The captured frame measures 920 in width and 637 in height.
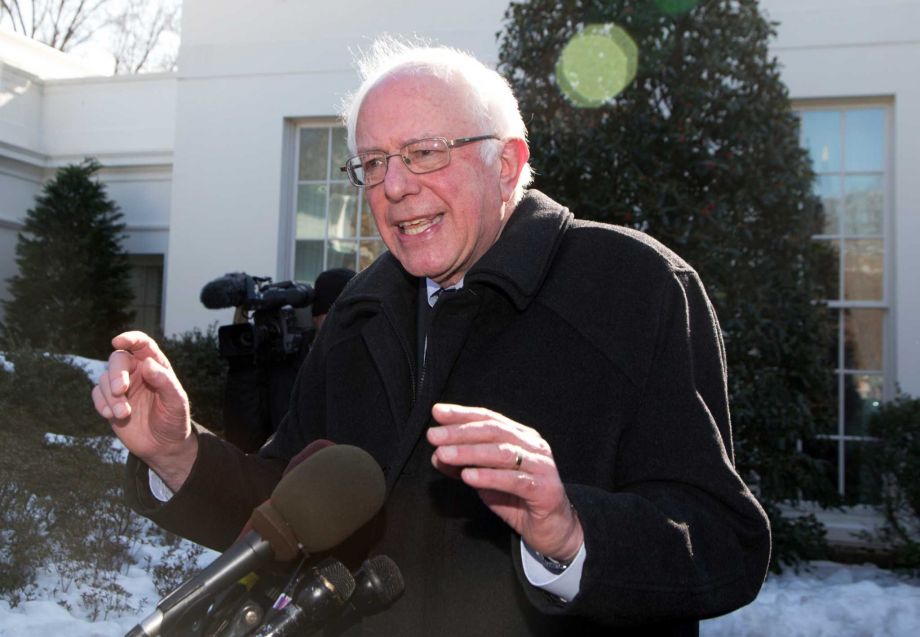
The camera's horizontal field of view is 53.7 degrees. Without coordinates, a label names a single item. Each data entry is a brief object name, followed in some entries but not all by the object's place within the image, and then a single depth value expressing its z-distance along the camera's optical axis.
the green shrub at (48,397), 6.70
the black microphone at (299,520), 1.28
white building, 7.29
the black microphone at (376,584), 1.54
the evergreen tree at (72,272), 10.88
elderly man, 1.53
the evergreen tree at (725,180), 5.21
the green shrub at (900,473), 5.57
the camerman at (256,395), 5.29
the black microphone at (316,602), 1.31
